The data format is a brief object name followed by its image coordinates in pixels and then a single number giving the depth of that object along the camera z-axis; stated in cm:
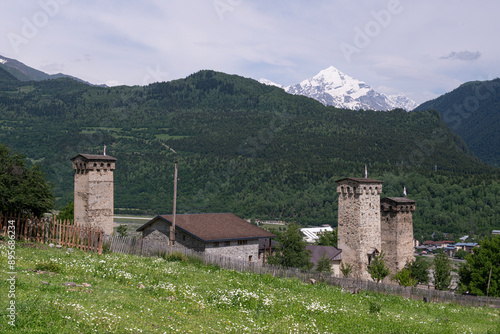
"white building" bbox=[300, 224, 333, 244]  11504
